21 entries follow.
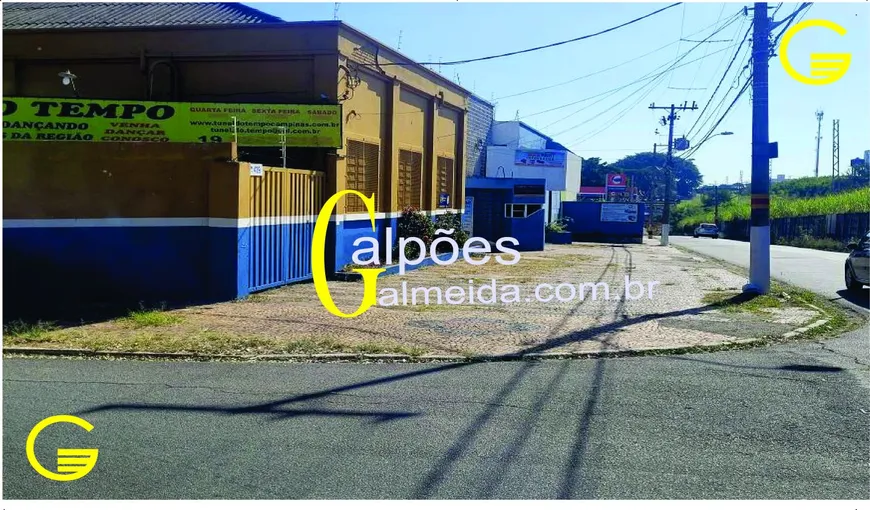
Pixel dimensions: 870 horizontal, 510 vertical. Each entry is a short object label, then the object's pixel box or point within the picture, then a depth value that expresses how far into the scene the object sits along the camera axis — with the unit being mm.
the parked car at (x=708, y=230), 65188
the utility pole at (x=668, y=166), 44438
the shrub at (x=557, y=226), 40375
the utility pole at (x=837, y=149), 77062
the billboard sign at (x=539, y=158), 42688
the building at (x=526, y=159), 41750
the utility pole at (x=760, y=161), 14312
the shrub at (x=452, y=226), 24312
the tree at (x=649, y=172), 111125
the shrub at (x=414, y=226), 21469
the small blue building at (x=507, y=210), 31188
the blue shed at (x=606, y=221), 46000
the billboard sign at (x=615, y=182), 75625
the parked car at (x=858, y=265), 15016
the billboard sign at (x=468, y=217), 30312
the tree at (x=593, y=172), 102562
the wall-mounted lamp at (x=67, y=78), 16781
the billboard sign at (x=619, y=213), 46125
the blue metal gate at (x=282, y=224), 13631
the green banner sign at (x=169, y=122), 15438
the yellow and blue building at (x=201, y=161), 12711
